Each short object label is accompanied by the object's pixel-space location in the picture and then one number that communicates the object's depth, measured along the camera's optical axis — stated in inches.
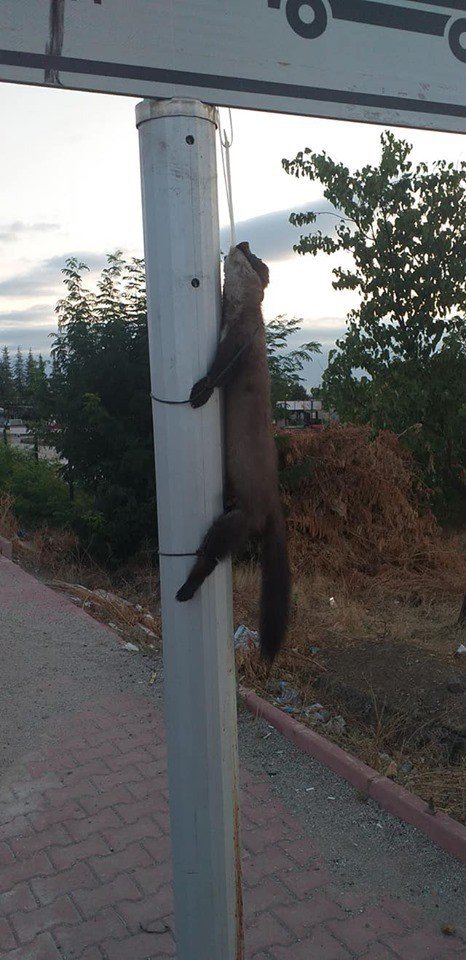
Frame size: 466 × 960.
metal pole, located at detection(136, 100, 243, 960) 58.8
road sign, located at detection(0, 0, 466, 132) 52.2
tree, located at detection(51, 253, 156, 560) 335.0
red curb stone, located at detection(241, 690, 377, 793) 154.2
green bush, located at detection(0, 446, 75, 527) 430.9
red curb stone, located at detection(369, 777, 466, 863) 131.8
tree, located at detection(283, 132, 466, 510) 339.0
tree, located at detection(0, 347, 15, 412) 1876.2
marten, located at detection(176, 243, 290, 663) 62.4
